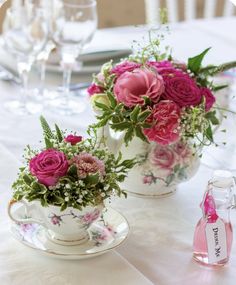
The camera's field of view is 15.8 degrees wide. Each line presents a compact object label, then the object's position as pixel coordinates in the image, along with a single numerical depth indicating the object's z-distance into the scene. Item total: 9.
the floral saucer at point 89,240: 0.99
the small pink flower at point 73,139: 1.01
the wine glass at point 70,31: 1.47
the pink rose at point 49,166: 0.94
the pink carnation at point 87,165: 0.96
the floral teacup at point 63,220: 0.98
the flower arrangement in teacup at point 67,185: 0.95
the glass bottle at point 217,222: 1.00
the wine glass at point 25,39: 1.44
